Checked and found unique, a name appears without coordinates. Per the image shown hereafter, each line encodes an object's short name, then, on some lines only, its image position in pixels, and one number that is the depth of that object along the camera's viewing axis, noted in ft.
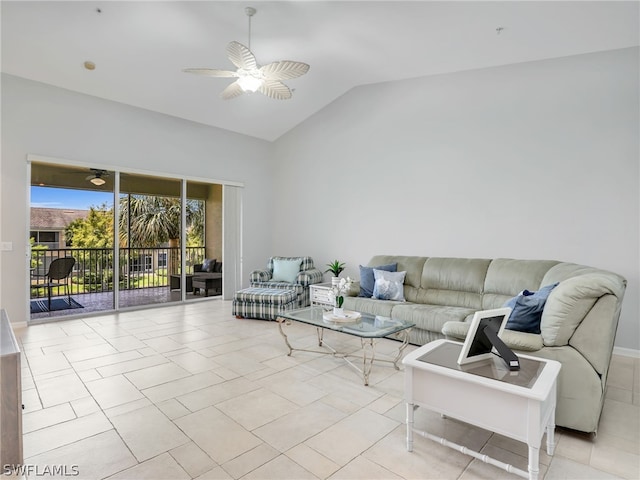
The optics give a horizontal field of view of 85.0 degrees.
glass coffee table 10.11
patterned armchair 18.45
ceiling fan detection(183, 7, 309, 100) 10.85
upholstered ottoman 16.90
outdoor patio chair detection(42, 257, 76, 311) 17.20
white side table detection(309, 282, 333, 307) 17.78
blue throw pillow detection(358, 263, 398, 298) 15.56
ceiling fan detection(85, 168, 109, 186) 17.65
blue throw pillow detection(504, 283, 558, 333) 8.63
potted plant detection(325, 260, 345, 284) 19.20
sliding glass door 16.84
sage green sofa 7.22
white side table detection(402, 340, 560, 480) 5.53
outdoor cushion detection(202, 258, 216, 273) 23.15
